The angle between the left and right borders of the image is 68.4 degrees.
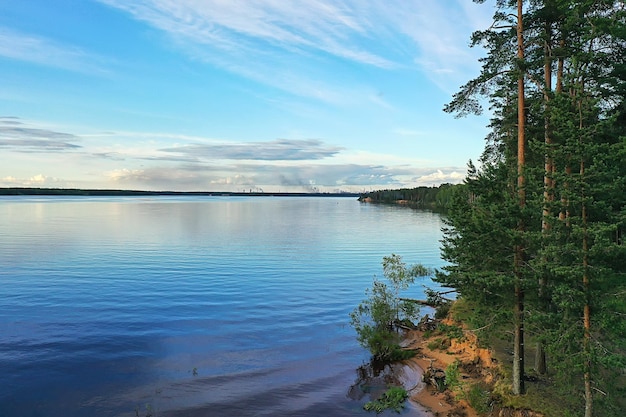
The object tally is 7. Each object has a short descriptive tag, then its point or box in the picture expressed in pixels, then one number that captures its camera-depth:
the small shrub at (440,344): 27.77
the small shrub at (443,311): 34.88
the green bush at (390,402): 20.84
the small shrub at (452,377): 21.42
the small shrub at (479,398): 19.06
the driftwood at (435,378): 22.45
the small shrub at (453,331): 19.62
